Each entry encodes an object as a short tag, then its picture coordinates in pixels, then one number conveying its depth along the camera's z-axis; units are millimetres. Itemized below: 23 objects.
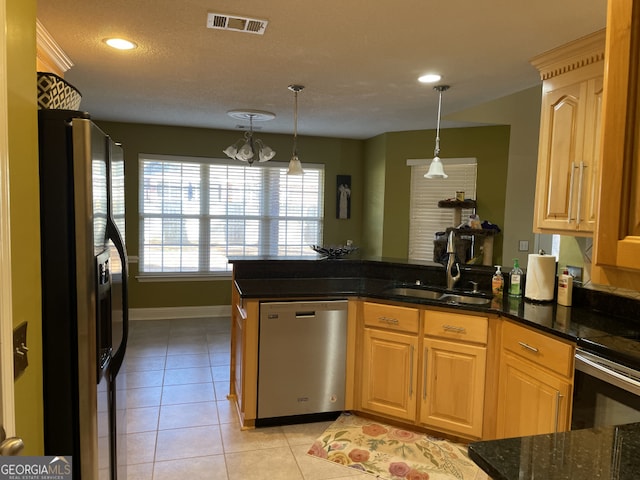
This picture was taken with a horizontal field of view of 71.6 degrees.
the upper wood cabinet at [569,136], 2410
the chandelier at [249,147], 4191
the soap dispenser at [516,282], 2947
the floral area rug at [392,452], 2461
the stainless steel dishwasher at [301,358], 2867
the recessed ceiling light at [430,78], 3119
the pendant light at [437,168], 3414
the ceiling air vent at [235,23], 2238
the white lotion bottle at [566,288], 2683
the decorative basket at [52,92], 1668
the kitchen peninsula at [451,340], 2186
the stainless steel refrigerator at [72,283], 1400
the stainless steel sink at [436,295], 3012
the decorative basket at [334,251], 3736
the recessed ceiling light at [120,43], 2596
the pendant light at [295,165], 3543
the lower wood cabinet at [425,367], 2652
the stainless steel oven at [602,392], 1724
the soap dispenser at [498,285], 3002
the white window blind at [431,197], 5113
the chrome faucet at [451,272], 3196
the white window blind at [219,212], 5555
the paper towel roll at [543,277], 2738
